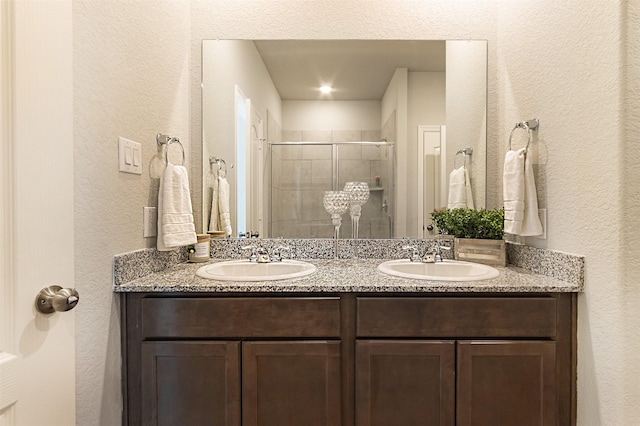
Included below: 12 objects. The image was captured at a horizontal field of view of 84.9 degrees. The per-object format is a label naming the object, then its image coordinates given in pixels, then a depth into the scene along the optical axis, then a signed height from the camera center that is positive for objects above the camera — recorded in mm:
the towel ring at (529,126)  1515 +370
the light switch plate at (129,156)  1288 +202
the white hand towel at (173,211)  1476 -9
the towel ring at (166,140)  1554 +308
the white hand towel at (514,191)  1490 +81
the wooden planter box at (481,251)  1661 -204
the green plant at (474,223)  1710 -68
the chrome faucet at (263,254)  1697 -229
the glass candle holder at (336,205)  1865 +22
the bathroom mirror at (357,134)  1873 +405
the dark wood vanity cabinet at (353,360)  1263 -550
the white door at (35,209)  662 -1
